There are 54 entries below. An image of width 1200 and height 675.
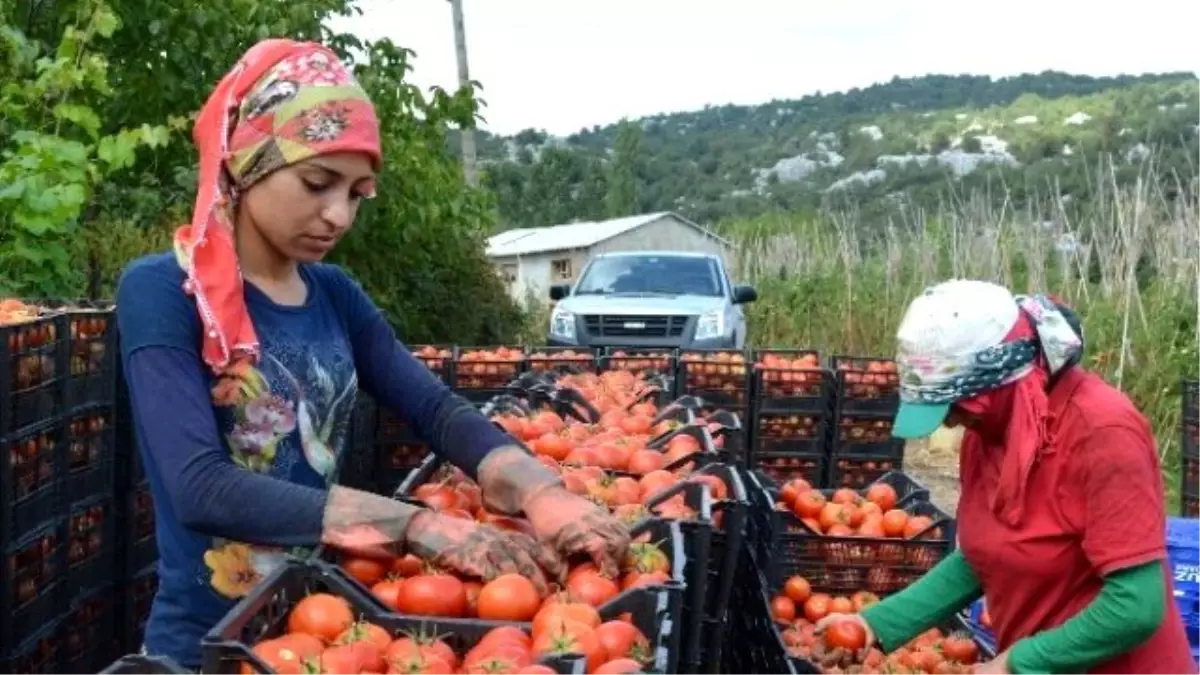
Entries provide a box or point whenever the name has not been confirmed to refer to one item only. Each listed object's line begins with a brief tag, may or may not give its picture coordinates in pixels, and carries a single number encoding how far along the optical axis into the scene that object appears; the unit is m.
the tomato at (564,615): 2.02
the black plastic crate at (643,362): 7.21
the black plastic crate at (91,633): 4.43
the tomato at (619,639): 2.05
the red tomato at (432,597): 2.11
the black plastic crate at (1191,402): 6.49
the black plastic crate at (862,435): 7.13
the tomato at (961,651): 3.95
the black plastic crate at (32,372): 3.86
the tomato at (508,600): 2.09
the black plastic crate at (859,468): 7.13
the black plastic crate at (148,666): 1.69
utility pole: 23.22
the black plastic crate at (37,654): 3.95
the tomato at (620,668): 1.91
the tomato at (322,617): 2.01
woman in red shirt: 2.61
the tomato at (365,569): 2.21
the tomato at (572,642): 1.95
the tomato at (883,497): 5.14
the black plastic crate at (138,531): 4.84
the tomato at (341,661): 1.84
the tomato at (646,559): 2.43
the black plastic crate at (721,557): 3.64
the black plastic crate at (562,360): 7.07
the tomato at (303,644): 1.90
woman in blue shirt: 2.11
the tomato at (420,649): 1.90
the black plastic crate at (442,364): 7.05
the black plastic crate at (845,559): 4.61
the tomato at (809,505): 4.98
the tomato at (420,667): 1.84
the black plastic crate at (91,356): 4.41
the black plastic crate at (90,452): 4.45
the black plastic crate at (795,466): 7.19
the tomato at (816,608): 4.43
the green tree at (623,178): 59.97
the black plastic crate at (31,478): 3.91
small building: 45.38
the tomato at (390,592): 2.13
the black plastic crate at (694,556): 2.97
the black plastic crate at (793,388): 7.21
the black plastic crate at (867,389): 7.11
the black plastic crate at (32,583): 3.93
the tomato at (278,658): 1.83
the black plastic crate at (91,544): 4.45
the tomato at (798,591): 4.52
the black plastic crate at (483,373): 7.08
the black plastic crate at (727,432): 4.88
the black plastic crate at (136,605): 4.81
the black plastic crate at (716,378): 7.27
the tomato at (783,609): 4.40
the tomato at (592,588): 2.22
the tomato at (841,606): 4.46
